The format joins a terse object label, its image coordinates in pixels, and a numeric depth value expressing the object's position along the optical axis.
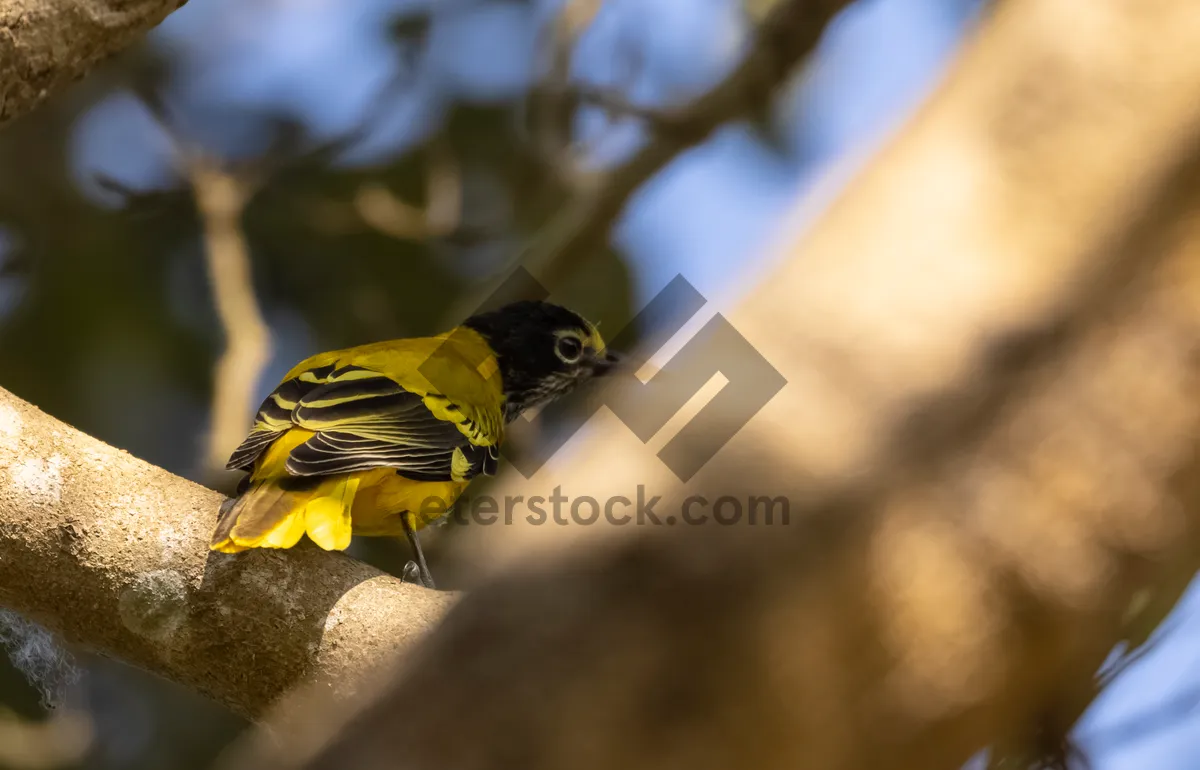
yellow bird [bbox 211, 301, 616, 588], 6.18
